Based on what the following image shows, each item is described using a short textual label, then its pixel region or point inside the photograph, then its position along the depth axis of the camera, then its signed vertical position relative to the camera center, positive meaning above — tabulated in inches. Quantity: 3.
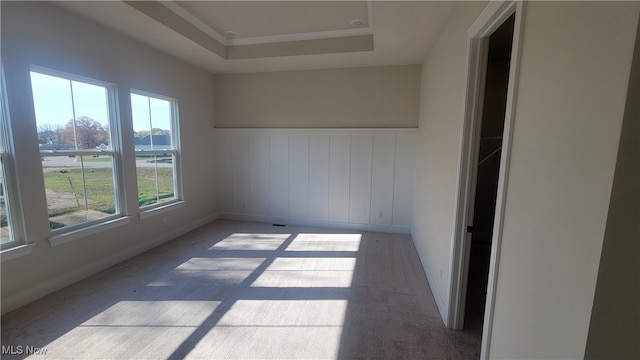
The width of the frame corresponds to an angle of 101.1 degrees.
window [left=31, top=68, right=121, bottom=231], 97.0 -0.7
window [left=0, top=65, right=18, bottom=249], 85.0 -10.5
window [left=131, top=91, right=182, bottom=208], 135.3 -1.4
